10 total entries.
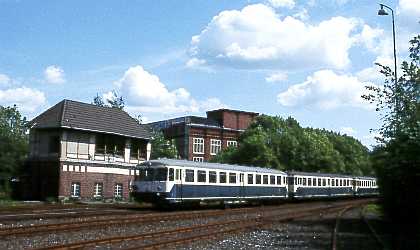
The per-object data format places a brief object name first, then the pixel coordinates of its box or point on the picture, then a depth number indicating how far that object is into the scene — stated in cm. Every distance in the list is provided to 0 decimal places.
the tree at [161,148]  6956
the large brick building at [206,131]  8438
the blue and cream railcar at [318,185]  4536
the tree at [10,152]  4191
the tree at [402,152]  2088
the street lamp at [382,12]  2834
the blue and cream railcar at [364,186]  6146
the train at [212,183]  2941
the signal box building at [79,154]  4447
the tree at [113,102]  8762
